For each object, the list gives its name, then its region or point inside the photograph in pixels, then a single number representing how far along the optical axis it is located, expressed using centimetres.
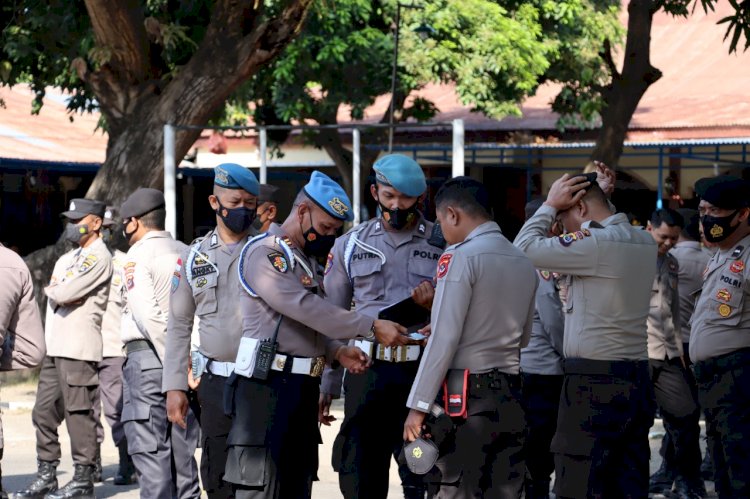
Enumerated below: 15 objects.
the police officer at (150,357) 1216
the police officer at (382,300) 1048
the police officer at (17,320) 1045
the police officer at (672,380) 1404
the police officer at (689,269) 1584
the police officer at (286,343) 910
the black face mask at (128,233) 1285
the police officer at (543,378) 1273
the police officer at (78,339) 1417
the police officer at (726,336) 1057
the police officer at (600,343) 964
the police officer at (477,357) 869
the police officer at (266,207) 1404
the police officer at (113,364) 1466
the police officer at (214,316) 974
